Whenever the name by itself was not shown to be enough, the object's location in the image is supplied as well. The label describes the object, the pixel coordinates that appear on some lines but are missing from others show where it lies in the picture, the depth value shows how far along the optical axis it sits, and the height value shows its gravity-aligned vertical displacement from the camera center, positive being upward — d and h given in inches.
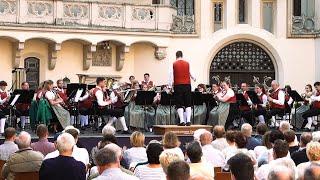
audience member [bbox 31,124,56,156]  433.1 -31.7
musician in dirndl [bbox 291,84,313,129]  832.3 -20.1
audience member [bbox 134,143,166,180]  329.4 -35.0
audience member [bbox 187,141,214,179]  327.6 -31.7
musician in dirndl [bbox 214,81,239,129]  781.3 -9.0
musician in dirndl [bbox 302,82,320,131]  800.9 -16.2
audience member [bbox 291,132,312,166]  375.6 -33.9
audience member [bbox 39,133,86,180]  322.0 -33.7
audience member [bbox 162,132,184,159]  373.4 -26.6
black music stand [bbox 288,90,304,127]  790.0 -3.4
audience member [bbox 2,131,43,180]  365.4 -36.3
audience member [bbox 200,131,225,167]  427.8 -36.6
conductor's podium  708.7 -36.4
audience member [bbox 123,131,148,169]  410.6 -34.6
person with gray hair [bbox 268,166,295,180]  212.4 -24.6
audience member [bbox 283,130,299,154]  407.8 -26.9
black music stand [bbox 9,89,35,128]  721.6 -5.2
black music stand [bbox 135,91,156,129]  746.8 -4.3
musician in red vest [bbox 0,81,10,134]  732.8 -11.8
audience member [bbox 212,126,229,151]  472.7 -31.7
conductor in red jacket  716.0 +8.2
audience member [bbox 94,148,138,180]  282.8 -29.7
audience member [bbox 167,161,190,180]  227.1 -25.4
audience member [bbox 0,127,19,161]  440.8 -33.3
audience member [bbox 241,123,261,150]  472.4 -31.1
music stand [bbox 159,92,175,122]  778.8 -6.8
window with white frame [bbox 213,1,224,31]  1140.5 +129.7
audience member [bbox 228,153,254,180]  251.9 -27.1
